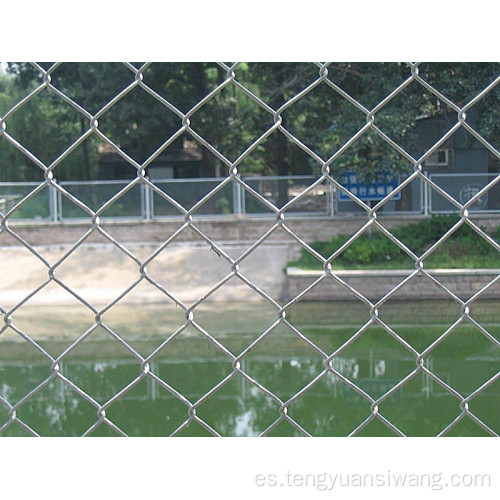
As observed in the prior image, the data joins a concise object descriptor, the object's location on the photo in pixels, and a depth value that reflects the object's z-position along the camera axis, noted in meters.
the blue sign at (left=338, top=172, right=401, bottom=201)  10.68
